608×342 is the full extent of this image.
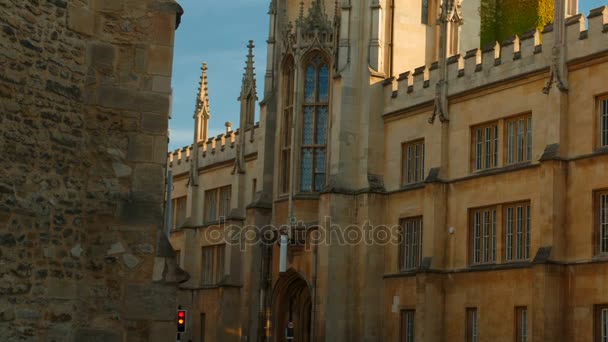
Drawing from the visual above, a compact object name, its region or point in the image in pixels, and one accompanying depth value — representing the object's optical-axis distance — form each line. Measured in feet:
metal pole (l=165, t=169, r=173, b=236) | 58.53
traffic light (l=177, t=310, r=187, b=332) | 105.53
